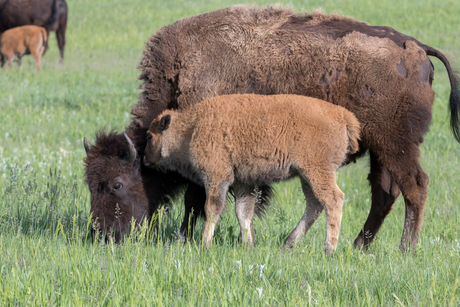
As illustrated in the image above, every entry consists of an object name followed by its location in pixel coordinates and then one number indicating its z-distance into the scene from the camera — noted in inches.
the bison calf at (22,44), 1326.3
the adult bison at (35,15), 1514.5
